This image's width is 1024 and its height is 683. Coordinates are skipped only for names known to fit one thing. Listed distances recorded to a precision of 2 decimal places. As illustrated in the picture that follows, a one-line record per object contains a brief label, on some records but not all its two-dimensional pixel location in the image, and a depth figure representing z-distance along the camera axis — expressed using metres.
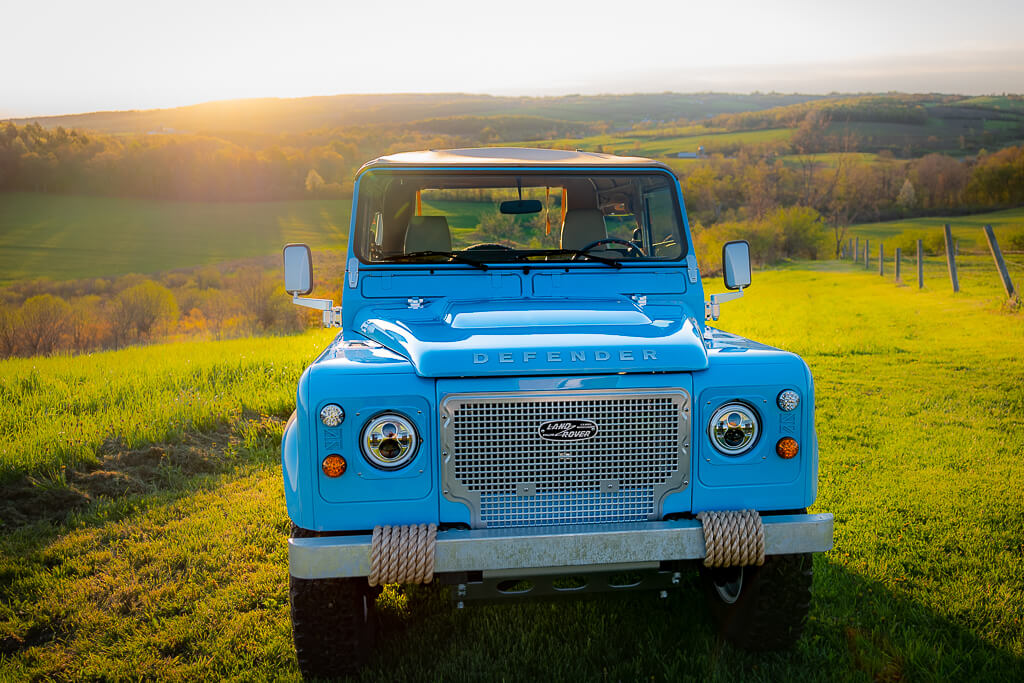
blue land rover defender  2.77
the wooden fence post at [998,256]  14.06
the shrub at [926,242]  32.81
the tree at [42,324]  19.04
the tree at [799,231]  50.84
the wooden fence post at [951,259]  17.39
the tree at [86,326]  21.08
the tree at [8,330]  17.94
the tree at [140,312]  23.89
